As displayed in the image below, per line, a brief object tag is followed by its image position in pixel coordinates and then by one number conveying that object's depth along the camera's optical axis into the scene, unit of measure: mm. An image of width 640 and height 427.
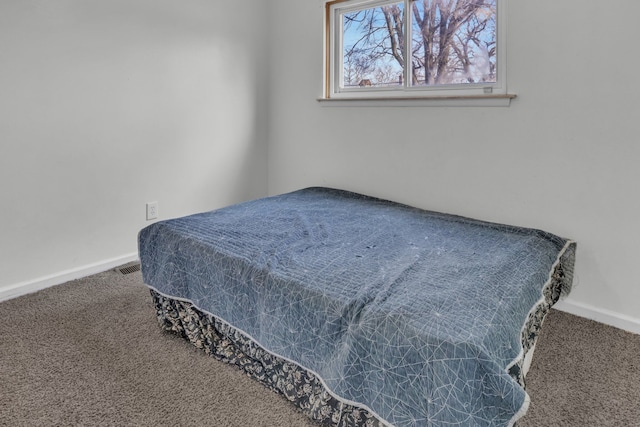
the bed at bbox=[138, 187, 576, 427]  1045
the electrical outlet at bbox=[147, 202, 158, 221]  2713
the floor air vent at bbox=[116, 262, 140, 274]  2551
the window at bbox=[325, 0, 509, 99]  2225
